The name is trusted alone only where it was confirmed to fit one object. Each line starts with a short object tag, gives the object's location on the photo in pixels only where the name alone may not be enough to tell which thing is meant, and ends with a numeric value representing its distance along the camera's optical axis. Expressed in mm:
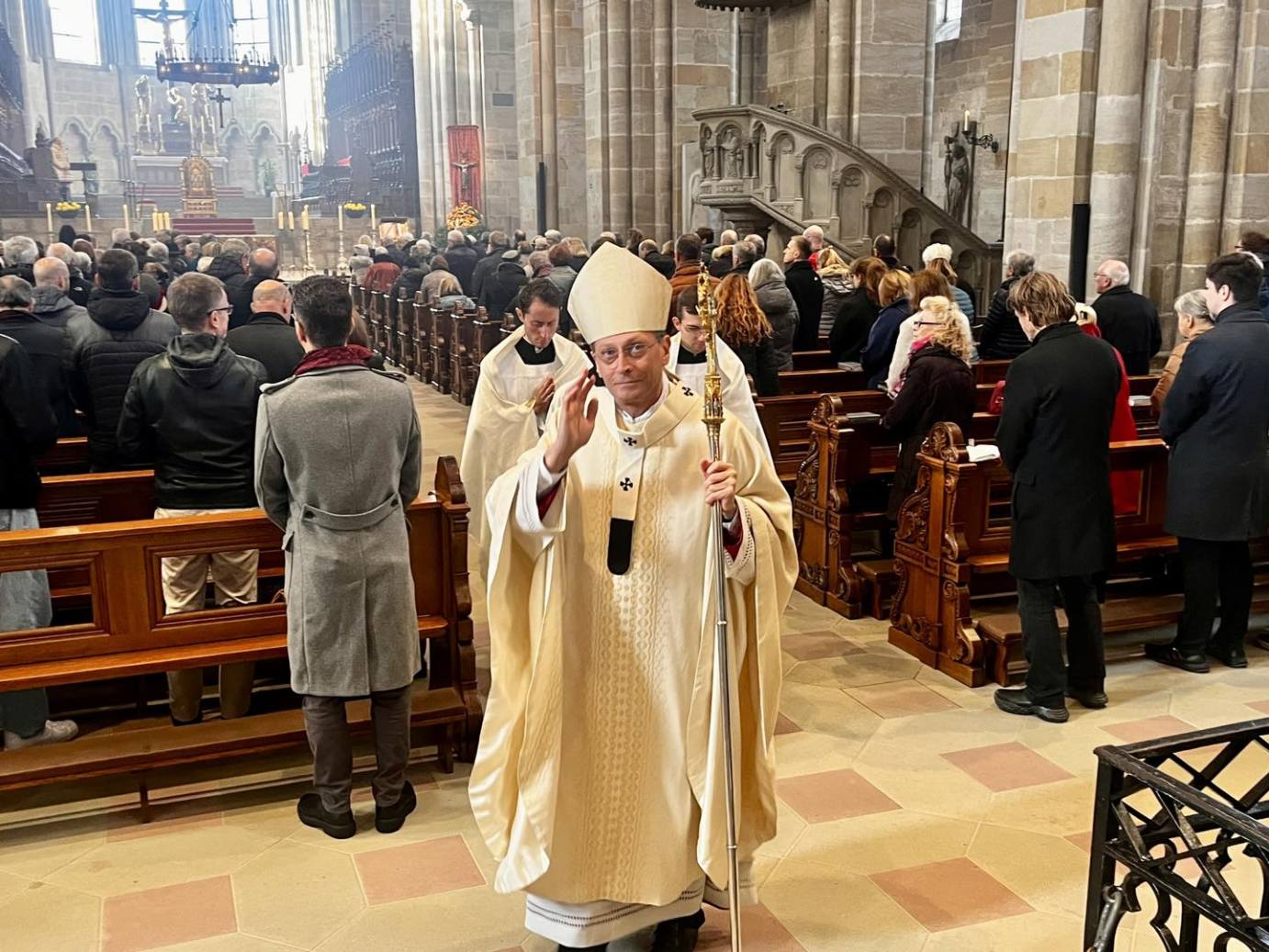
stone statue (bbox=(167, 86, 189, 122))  43344
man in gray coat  3934
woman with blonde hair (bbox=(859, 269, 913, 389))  7535
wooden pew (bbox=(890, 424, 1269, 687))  5660
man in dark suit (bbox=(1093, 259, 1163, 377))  7879
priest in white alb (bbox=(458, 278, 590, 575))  5164
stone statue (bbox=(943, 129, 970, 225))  17266
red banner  27984
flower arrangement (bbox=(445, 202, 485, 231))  24672
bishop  3115
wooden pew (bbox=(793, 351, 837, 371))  9312
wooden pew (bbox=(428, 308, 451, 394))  13867
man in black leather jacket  4738
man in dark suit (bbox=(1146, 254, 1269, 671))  5355
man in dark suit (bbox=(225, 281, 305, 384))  6086
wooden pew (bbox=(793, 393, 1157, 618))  6641
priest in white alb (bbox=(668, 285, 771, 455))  5727
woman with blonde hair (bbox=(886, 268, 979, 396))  6711
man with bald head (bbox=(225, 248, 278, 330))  8211
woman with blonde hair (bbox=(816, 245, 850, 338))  9805
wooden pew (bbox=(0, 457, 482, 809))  4250
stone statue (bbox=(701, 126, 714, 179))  14945
